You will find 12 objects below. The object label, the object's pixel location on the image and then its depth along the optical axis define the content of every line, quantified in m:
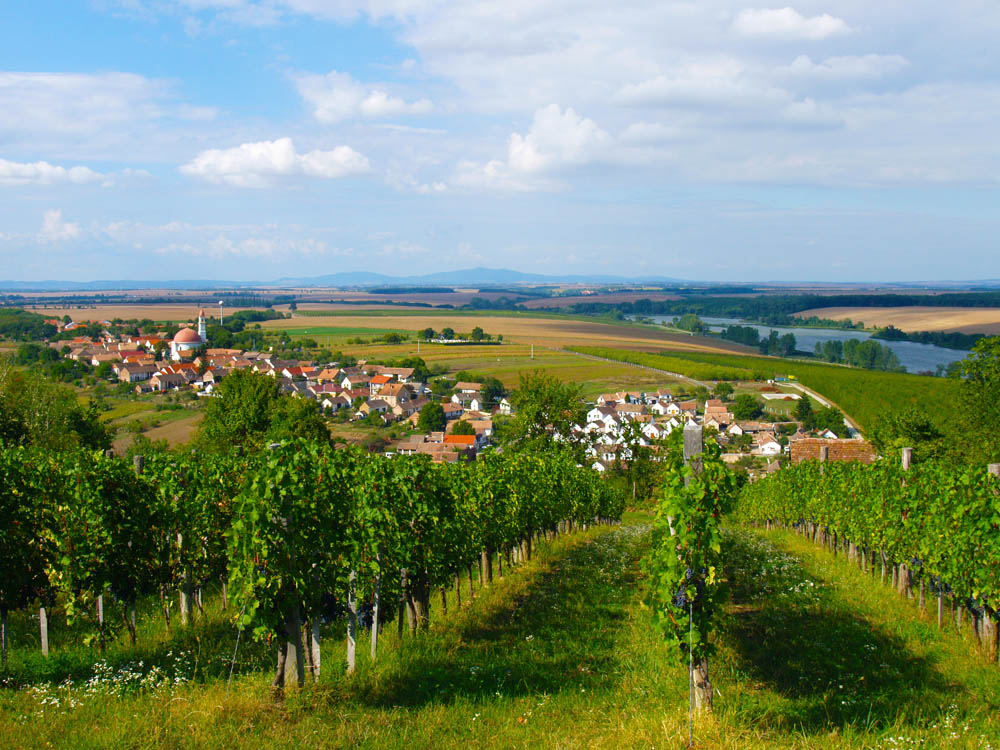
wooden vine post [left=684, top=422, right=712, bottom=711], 6.68
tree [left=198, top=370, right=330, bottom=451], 31.00
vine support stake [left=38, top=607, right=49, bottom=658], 9.17
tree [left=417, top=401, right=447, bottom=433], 71.81
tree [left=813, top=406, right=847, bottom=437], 63.09
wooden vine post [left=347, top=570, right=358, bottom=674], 8.45
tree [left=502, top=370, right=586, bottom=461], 32.97
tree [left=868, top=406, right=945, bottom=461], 34.66
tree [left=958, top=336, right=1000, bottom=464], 30.28
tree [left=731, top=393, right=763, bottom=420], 74.12
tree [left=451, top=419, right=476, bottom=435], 65.75
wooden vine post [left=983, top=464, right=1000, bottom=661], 9.38
